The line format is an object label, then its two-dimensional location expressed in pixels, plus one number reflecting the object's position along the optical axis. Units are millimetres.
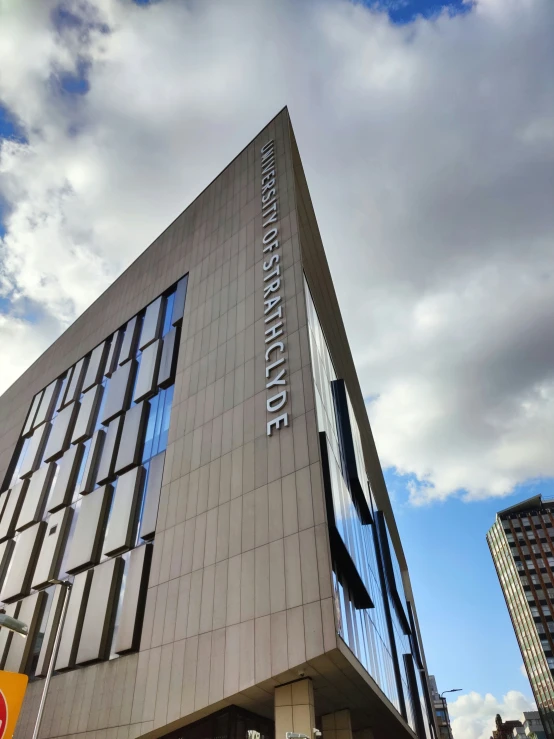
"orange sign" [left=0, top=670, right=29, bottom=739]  7936
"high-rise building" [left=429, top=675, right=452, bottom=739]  112288
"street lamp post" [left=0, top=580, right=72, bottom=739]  8328
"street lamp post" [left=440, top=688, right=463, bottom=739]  58969
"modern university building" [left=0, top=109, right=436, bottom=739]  17641
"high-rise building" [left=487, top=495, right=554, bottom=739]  123250
